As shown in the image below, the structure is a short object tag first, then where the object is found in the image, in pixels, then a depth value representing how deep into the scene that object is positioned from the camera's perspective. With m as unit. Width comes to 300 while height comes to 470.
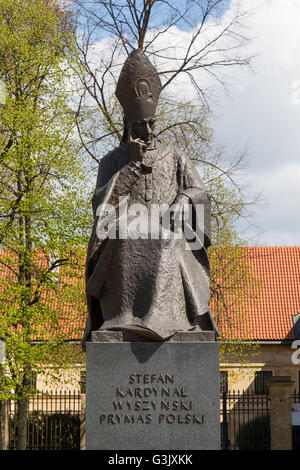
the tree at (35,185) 17.41
